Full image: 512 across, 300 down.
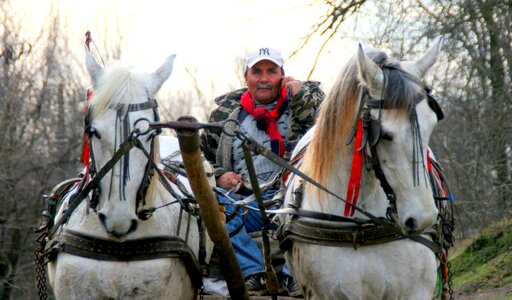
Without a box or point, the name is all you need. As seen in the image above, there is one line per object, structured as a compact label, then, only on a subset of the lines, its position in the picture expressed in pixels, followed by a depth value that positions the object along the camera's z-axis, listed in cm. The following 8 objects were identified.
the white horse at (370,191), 820
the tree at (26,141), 3731
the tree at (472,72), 2127
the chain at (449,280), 1032
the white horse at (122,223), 883
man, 1196
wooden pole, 881
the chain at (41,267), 1050
